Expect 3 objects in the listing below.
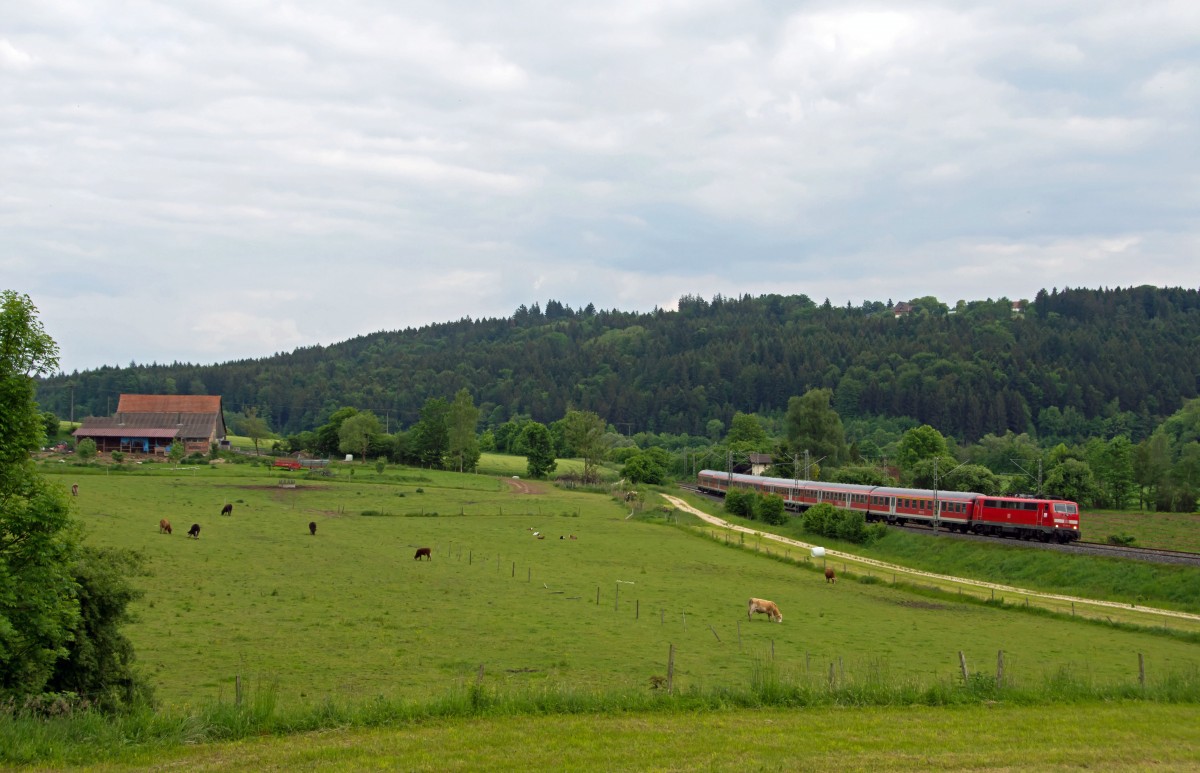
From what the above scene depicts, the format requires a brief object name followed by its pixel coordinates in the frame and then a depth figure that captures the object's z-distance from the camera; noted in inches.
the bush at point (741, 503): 3796.8
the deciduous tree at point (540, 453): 5595.5
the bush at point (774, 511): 3572.8
